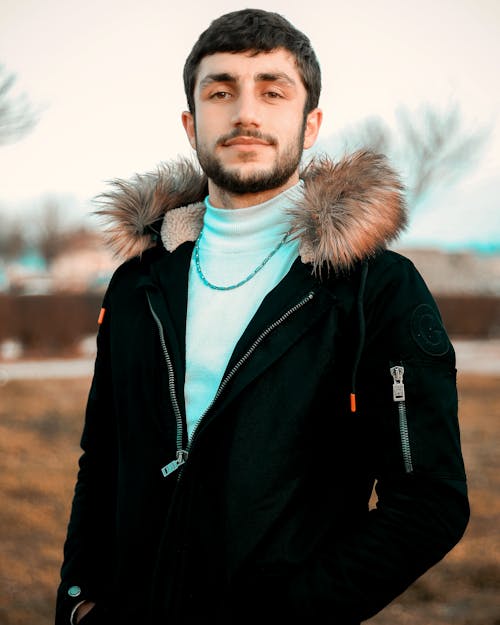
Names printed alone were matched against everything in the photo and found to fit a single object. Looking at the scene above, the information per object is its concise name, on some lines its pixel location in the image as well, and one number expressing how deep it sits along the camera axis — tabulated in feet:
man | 5.90
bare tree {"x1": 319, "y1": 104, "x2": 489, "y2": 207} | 42.14
